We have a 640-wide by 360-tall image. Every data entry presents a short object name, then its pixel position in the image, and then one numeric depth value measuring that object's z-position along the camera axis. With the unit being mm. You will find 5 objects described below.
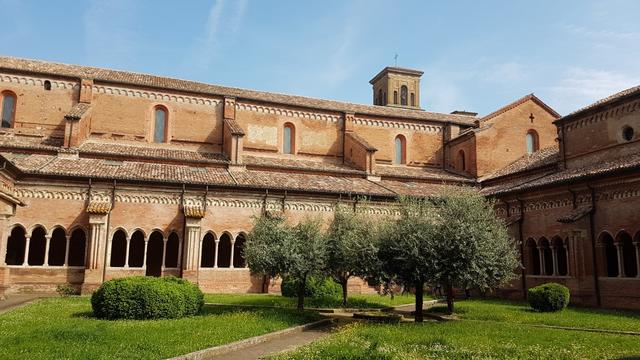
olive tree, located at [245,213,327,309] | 18922
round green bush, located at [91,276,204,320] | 15606
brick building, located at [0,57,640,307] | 23594
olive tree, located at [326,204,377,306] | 18688
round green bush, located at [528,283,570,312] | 19938
